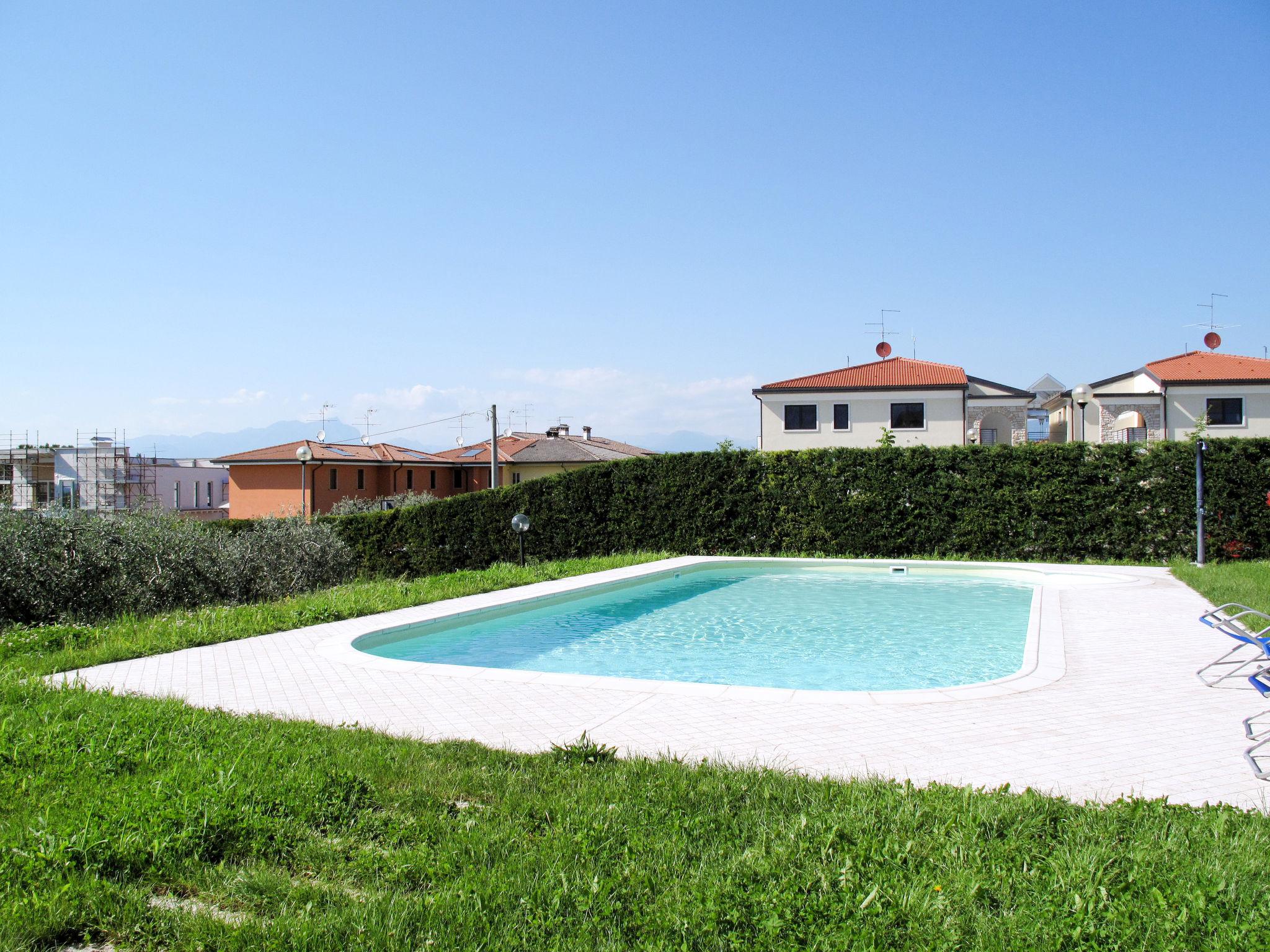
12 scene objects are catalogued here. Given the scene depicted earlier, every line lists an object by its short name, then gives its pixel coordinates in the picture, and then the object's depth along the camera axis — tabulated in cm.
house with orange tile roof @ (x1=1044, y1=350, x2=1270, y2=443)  3172
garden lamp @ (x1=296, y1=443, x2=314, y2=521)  2592
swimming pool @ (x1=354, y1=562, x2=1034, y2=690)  849
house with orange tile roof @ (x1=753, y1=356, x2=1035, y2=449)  3350
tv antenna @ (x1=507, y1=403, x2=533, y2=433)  5100
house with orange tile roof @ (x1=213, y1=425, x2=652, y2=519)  4062
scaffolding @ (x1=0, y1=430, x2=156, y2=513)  4666
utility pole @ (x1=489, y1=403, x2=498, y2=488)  3091
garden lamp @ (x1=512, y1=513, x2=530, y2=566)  1414
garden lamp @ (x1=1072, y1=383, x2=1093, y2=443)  1697
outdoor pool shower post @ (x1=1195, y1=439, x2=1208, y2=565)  1503
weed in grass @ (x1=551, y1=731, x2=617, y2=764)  439
